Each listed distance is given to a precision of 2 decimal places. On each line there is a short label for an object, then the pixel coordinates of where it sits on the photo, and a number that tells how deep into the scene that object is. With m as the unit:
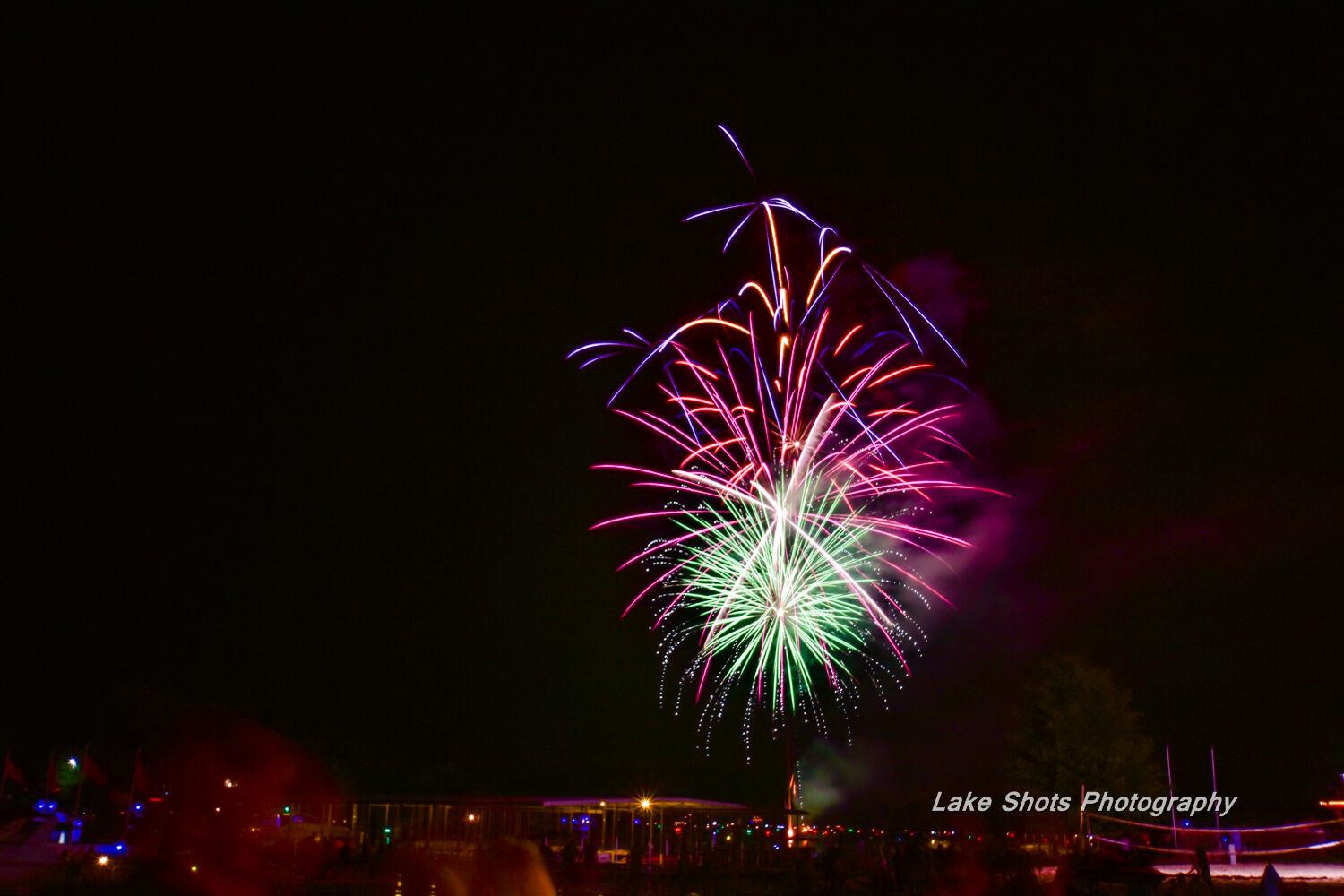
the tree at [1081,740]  47.66
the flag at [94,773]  37.97
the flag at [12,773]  33.31
